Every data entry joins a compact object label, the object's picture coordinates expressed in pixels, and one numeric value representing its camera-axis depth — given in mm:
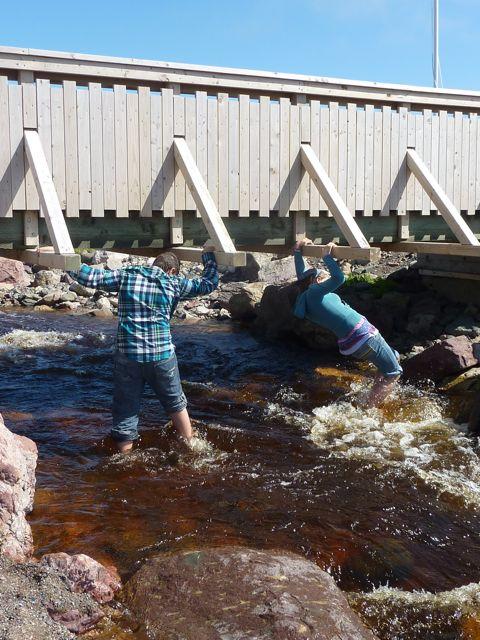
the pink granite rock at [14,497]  5254
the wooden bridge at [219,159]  8906
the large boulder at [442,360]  11445
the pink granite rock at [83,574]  4770
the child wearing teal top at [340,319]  9516
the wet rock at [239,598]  4492
